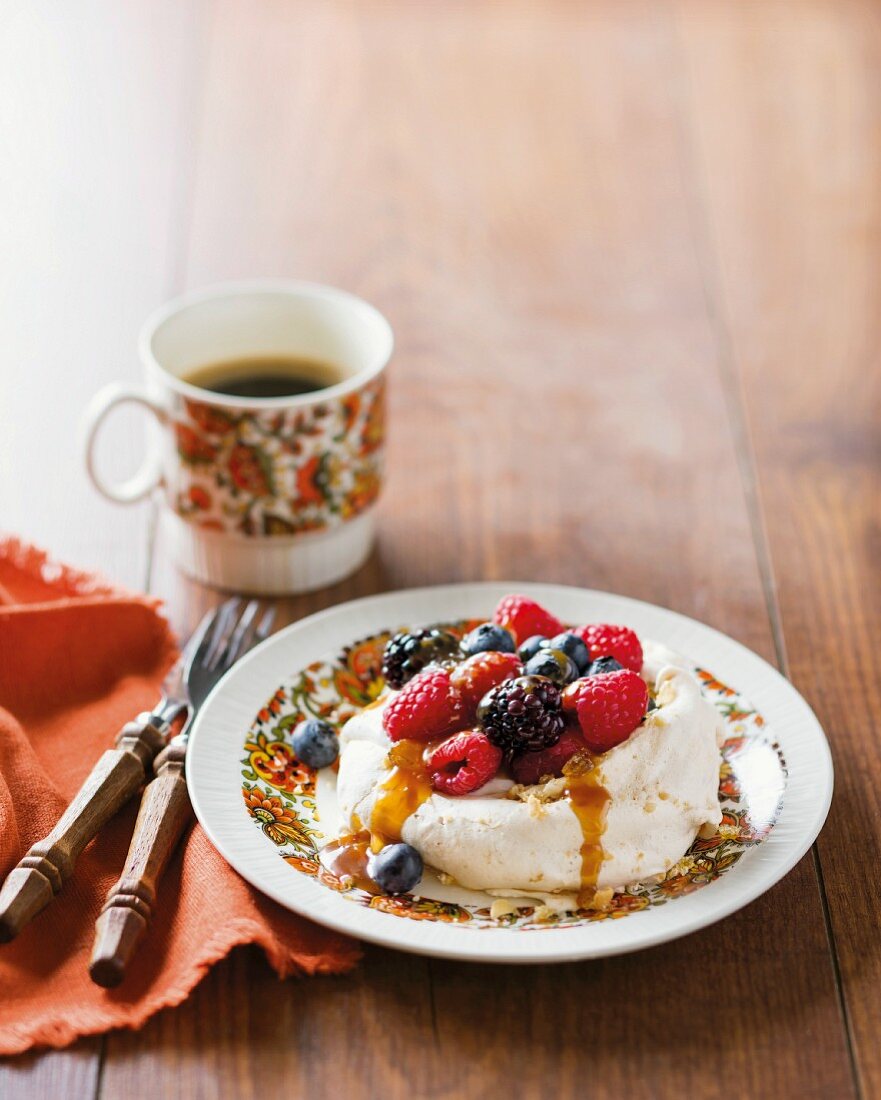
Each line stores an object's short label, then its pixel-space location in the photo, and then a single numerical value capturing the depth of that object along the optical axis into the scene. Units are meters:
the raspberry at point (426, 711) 0.77
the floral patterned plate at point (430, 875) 0.73
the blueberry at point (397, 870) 0.75
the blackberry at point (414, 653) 0.80
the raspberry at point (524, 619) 0.82
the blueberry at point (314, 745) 0.80
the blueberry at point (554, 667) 0.78
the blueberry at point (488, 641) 0.80
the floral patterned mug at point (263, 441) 0.89
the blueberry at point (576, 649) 0.79
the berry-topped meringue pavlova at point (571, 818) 0.75
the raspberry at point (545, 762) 0.76
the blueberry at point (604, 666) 0.78
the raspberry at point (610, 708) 0.76
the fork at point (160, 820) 0.73
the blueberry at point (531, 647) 0.80
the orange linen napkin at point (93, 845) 0.73
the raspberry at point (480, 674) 0.78
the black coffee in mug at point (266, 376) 0.93
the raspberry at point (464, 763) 0.76
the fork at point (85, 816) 0.74
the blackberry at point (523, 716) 0.75
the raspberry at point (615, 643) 0.79
